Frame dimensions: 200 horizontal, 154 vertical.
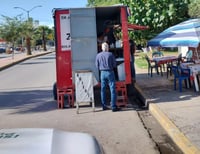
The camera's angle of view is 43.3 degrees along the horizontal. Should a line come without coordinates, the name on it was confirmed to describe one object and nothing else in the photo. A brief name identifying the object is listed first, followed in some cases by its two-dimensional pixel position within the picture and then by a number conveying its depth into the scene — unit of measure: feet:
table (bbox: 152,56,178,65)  33.89
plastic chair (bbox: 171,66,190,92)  25.52
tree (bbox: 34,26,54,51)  145.78
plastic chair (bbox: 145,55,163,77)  35.69
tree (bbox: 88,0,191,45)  43.85
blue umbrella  23.14
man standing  21.17
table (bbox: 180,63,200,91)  25.05
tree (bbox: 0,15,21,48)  103.21
